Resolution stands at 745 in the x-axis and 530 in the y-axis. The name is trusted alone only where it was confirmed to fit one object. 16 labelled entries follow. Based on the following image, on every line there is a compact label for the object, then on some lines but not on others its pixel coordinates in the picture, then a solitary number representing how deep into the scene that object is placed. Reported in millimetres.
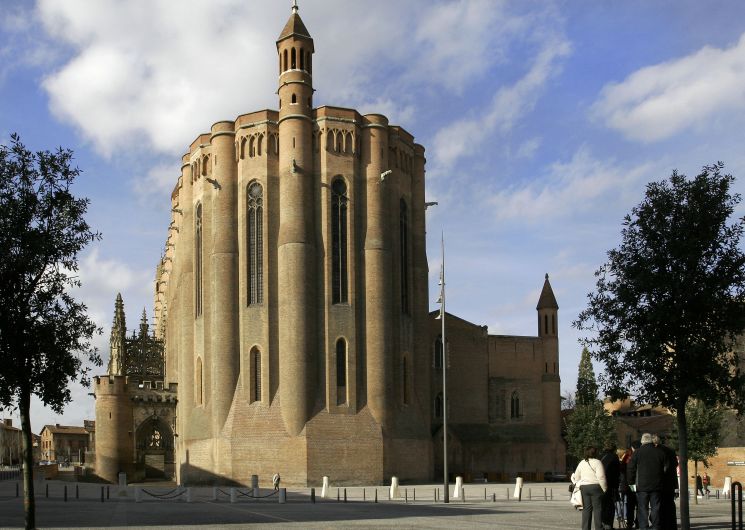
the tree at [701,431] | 43188
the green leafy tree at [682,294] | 22469
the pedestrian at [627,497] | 19483
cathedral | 53844
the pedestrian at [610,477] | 17844
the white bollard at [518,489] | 39356
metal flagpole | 37812
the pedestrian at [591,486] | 16797
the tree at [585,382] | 72875
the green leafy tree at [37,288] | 22031
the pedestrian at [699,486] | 36625
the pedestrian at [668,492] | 16234
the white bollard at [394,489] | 40688
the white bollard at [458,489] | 41094
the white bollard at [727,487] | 41141
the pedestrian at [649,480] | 16172
